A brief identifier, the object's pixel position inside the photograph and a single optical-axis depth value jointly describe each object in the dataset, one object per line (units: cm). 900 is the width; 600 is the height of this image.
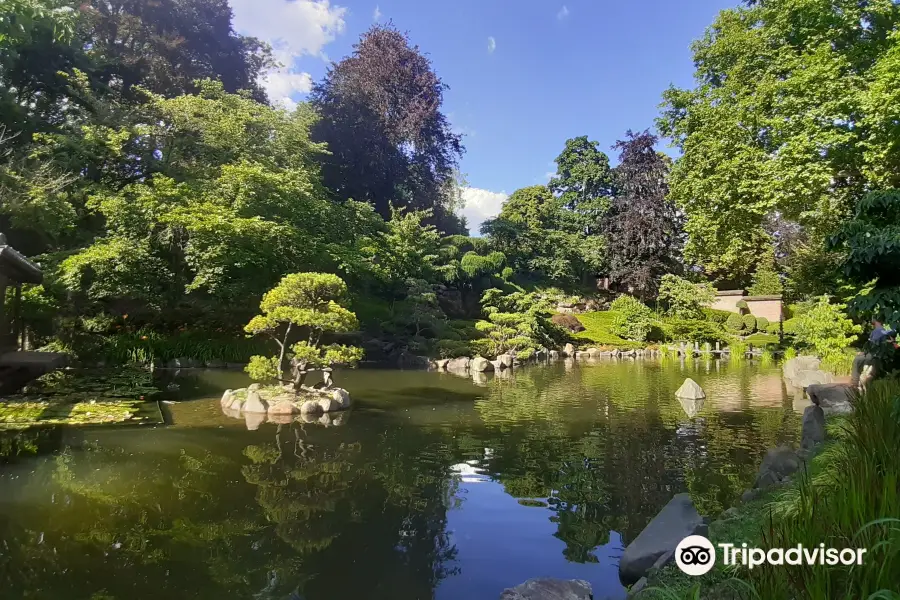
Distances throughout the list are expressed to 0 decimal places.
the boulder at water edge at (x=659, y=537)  387
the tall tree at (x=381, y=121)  2647
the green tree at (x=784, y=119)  1020
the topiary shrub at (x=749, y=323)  2383
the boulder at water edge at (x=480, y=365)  1663
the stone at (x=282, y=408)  927
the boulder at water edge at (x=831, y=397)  778
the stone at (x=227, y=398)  962
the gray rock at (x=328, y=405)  956
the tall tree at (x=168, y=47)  1938
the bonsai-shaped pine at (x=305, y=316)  948
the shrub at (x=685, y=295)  2394
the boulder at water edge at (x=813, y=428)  624
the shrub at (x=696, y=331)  2266
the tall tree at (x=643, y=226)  2660
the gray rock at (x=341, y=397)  988
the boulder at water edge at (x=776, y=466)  512
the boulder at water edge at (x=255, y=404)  930
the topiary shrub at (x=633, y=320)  2427
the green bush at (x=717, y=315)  2450
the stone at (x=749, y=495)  476
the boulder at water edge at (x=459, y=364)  1716
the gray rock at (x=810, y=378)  1136
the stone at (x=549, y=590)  339
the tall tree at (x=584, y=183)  3105
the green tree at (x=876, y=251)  363
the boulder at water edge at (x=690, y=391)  1130
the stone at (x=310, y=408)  934
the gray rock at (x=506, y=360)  1748
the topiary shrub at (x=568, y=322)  2427
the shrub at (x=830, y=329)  1257
